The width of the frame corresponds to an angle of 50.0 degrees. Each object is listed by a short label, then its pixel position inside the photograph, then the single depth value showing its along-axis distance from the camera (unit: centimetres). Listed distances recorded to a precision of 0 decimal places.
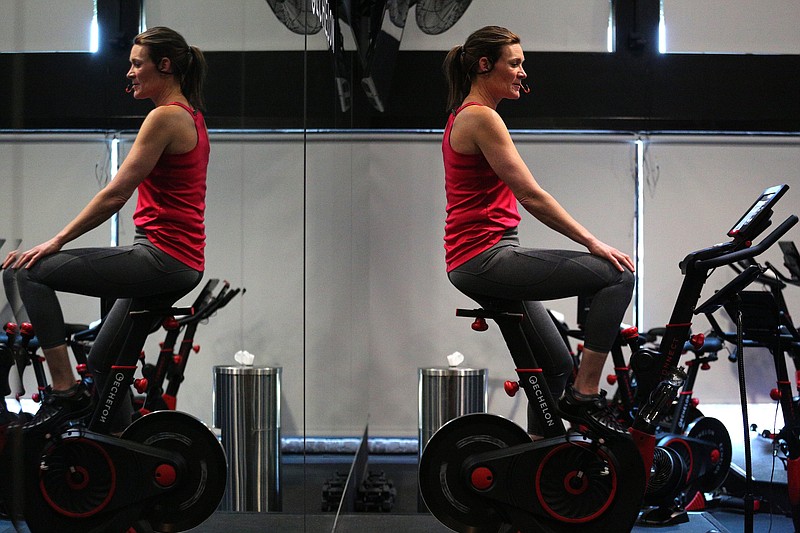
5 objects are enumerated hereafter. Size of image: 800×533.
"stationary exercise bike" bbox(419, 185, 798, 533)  252
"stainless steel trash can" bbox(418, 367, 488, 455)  450
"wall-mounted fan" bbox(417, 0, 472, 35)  452
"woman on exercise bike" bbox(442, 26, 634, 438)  245
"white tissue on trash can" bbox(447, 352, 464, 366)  461
